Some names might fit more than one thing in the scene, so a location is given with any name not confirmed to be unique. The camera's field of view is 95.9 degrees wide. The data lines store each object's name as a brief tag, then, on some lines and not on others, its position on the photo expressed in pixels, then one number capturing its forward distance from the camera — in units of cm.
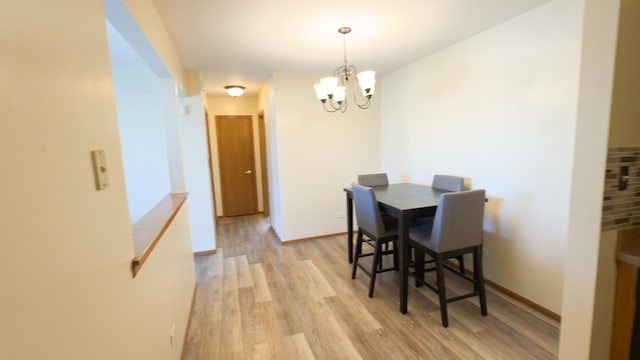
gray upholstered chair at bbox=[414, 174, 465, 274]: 292
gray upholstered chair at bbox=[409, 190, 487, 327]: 216
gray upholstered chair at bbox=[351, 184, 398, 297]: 262
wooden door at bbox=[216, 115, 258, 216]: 570
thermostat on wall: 87
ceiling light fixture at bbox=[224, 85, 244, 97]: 452
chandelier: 243
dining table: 237
